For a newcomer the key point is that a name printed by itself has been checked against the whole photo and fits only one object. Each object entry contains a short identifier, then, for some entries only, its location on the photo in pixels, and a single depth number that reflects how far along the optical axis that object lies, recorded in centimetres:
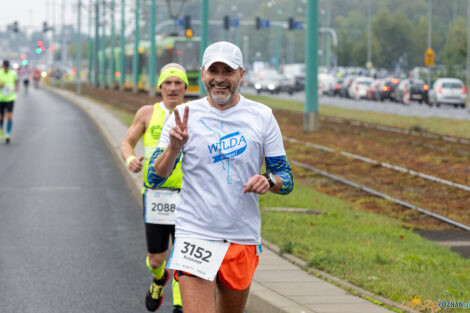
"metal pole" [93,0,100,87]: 7194
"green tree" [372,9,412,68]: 13100
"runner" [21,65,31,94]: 7573
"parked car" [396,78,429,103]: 5650
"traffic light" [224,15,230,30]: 7300
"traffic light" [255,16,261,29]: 7845
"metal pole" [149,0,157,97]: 5524
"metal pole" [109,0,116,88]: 8681
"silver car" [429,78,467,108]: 5294
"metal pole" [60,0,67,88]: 9929
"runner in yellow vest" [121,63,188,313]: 699
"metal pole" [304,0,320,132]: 2928
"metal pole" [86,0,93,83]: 8835
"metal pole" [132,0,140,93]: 6410
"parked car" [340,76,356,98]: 7188
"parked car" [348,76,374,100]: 6744
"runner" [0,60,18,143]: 2278
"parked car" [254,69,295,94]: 7600
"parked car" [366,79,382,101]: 6359
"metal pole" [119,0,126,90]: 7489
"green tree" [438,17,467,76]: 10781
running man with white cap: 477
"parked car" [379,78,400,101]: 6144
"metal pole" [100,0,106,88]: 9158
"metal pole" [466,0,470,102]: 5191
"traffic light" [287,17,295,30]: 7794
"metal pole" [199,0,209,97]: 3122
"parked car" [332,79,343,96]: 7431
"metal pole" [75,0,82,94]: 7050
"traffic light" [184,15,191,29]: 5597
